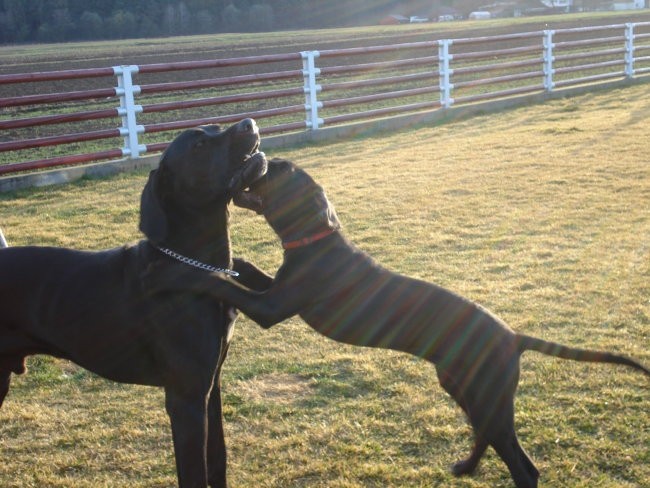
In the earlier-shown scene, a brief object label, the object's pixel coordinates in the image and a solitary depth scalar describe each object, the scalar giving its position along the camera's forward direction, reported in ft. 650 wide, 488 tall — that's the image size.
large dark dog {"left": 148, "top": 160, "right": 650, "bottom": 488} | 11.14
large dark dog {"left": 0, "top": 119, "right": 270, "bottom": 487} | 10.45
